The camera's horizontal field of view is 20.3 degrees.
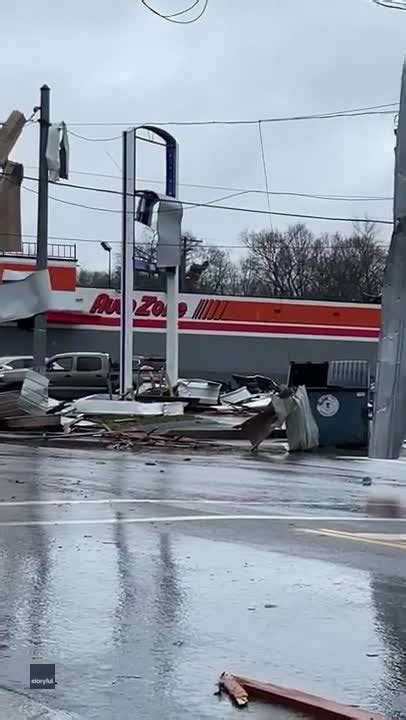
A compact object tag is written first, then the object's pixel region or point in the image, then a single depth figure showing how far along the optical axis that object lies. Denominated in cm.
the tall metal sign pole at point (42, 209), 2916
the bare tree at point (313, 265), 10050
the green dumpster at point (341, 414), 2481
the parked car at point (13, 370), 3578
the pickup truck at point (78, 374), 3988
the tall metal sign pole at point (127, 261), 3456
